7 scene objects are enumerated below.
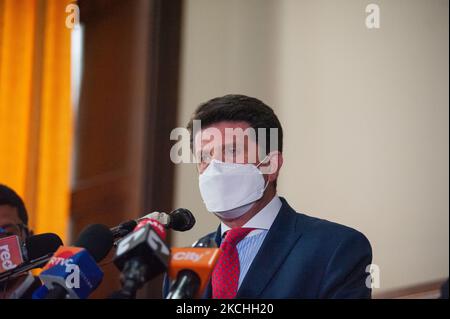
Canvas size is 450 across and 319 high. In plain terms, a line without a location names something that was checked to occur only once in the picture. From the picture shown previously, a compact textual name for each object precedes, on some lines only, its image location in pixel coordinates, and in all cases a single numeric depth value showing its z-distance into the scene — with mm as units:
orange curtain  3270
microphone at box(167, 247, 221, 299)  2038
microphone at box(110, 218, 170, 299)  1999
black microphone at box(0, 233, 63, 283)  2261
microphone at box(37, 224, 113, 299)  2061
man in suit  2250
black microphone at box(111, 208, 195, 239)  2194
